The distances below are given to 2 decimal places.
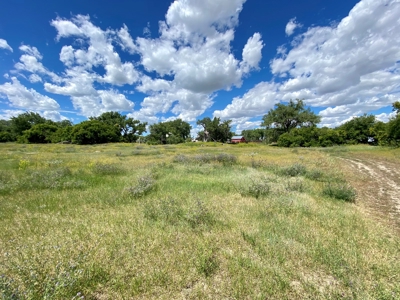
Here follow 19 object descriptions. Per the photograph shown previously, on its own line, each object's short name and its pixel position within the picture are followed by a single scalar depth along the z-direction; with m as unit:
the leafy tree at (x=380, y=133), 31.32
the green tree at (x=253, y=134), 125.62
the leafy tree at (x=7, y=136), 62.78
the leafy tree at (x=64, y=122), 97.81
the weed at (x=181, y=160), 17.20
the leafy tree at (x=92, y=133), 57.06
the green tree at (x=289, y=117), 59.19
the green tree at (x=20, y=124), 67.81
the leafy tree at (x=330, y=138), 48.62
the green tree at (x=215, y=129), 81.62
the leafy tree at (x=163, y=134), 80.00
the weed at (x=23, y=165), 13.34
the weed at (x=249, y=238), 3.95
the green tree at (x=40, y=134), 58.06
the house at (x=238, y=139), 105.94
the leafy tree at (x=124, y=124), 74.93
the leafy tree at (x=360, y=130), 48.03
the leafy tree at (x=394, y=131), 26.86
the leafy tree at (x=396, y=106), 26.66
